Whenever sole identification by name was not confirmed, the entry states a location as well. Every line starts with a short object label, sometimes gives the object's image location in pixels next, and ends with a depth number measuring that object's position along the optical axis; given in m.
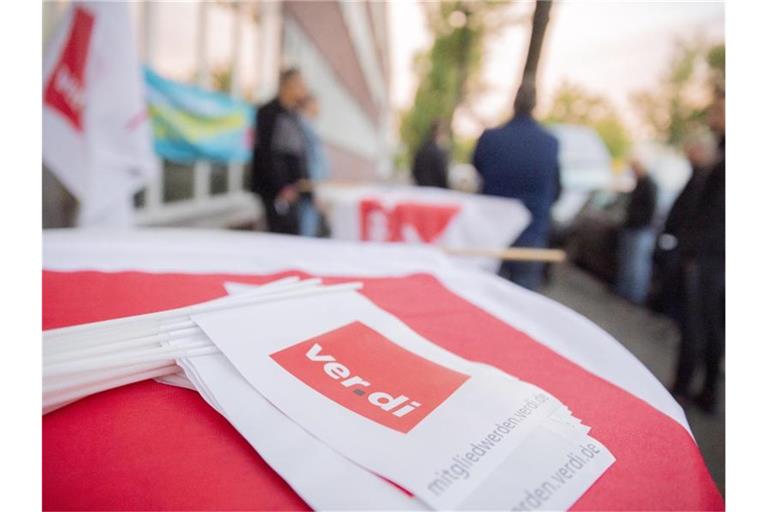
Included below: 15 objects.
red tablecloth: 0.51
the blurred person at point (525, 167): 3.29
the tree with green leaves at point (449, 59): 10.36
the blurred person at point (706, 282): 2.82
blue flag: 3.64
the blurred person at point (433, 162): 7.11
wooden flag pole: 1.41
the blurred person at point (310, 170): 4.41
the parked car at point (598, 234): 6.39
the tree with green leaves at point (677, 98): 22.07
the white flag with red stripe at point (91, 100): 2.11
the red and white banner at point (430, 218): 3.22
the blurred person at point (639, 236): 5.68
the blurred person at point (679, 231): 3.44
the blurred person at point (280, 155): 3.92
